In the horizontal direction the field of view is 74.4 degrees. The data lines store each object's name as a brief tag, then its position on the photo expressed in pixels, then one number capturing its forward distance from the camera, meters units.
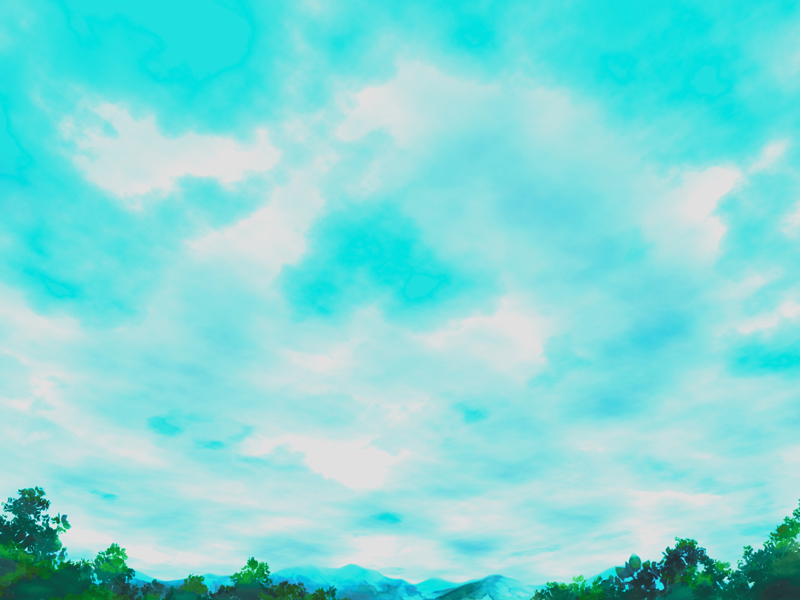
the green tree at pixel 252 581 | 58.52
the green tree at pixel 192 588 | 55.09
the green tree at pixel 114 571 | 55.81
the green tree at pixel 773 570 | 41.84
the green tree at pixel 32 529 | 57.44
